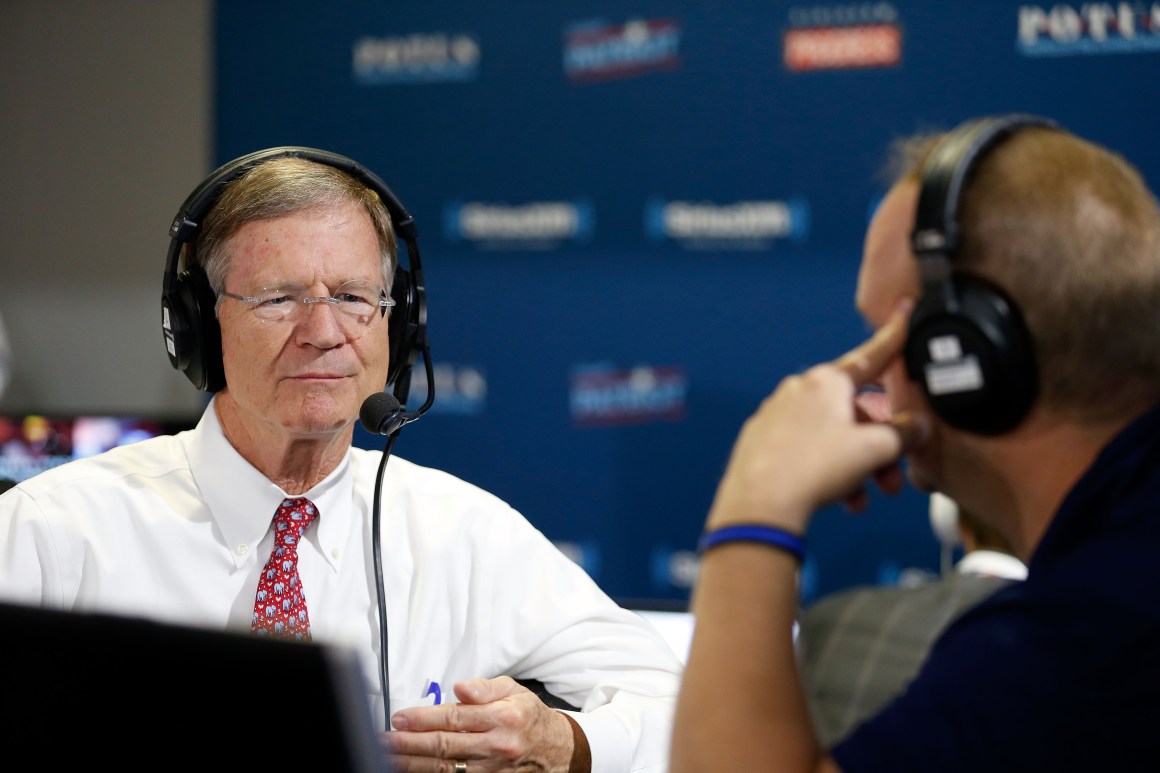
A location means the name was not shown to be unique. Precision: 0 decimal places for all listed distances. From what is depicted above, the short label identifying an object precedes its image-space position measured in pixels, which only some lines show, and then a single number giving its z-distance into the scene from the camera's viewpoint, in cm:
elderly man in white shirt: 310
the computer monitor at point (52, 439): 459
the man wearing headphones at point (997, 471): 251
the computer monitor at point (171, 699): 183
